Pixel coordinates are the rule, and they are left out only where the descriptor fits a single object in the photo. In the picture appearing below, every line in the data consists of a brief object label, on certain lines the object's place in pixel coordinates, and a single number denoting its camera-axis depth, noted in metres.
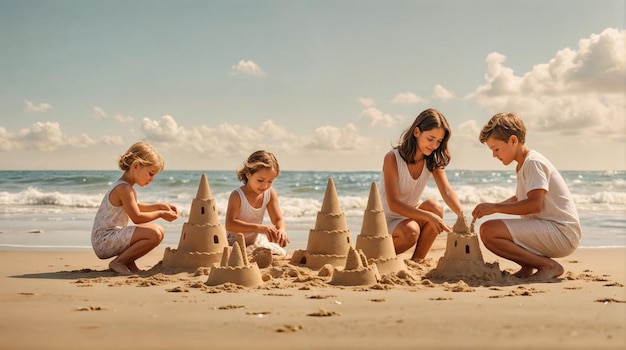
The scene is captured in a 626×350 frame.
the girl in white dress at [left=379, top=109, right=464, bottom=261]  6.36
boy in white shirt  5.69
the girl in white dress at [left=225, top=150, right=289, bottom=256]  6.41
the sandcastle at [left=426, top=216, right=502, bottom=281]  5.55
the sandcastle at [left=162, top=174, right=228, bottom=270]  6.11
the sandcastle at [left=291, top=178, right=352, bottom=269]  6.05
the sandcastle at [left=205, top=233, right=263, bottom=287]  5.23
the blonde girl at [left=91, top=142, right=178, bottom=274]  6.14
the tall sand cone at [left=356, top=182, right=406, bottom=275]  5.83
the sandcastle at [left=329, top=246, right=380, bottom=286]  5.23
